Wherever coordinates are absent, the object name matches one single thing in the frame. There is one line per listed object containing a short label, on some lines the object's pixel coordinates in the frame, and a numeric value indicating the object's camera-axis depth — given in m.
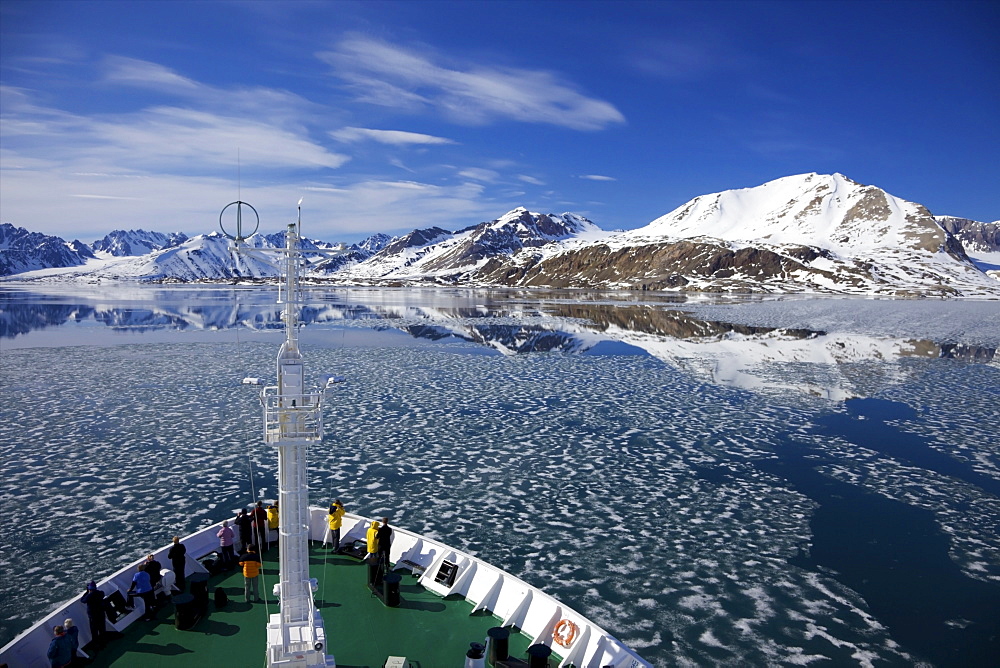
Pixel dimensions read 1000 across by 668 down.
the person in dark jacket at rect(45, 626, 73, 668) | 12.18
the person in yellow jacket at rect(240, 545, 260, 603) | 14.99
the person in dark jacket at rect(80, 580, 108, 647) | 13.24
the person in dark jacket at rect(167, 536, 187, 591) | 15.59
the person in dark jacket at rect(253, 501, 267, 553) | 17.55
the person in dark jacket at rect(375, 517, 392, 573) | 15.98
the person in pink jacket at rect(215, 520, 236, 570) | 16.58
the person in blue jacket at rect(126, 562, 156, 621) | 14.26
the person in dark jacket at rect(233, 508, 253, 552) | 17.38
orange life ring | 13.30
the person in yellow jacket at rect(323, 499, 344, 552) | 17.66
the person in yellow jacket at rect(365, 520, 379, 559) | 16.10
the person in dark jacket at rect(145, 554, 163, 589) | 14.73
